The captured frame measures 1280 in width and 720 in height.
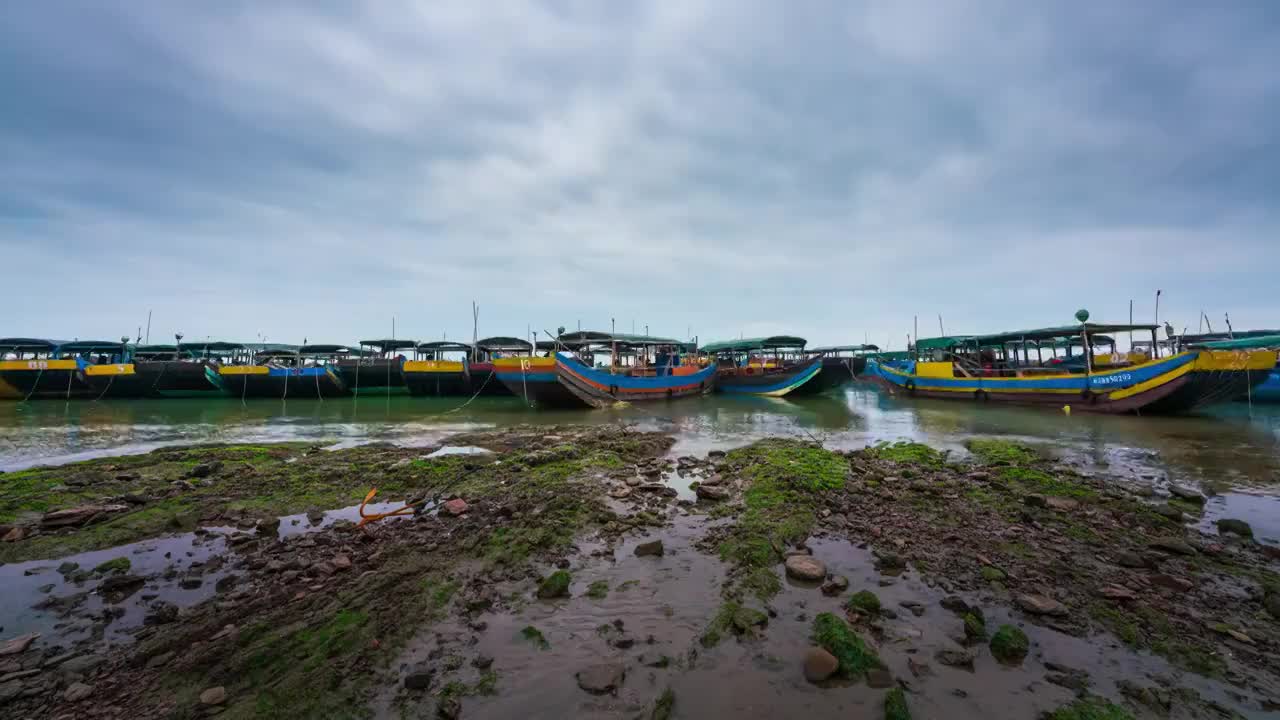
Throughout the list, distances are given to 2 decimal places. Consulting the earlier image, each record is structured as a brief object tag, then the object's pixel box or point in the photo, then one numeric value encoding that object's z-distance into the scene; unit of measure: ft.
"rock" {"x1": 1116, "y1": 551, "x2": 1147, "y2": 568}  14.30
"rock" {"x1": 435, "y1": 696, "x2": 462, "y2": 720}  8.54
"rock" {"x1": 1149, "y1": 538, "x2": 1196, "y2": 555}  15.23
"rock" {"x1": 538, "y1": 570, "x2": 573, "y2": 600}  12.98
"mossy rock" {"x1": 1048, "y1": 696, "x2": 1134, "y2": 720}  8.33
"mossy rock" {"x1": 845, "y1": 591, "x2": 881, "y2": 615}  11.96
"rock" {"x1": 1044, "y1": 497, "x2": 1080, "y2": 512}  19.52
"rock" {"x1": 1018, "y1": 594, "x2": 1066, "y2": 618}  11.58
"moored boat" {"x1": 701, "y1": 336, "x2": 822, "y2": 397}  95.96
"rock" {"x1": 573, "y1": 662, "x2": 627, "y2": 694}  9.25
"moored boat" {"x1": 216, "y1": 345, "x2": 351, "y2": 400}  97.25
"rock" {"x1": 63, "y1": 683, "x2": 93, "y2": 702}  8.79
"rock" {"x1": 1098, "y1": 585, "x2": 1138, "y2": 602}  12.25
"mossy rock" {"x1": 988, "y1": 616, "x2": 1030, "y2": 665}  9.99
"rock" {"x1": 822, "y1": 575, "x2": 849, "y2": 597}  13.06
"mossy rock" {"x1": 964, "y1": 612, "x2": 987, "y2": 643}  10.80
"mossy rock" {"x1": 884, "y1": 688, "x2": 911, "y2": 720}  8.36
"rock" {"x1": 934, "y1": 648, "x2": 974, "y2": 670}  9.84
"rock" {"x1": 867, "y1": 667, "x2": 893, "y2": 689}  9.30
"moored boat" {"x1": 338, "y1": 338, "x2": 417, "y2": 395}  104.12
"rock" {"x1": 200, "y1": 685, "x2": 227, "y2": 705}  8.69
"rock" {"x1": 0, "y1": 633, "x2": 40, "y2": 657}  10.21
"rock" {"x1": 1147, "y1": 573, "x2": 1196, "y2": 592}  12.94
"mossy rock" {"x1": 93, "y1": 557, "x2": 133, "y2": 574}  14.51
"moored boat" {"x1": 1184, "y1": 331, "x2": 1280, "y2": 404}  51.83
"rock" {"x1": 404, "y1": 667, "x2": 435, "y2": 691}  9.29
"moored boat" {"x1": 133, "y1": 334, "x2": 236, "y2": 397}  96.78
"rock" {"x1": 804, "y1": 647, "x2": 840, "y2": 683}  9.48
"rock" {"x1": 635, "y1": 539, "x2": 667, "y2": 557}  15.81
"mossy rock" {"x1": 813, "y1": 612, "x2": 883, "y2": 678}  9.79
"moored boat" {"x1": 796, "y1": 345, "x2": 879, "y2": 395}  98.12
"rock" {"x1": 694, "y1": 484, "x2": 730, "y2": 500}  22.12
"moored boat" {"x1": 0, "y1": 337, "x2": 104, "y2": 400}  91.97
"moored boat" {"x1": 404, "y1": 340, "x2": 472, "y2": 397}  99.14
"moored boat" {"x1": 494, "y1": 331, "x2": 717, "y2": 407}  66.64
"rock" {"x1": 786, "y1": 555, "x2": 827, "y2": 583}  13.85
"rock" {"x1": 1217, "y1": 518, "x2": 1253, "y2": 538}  17.01
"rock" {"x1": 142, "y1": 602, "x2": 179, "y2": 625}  11.64
